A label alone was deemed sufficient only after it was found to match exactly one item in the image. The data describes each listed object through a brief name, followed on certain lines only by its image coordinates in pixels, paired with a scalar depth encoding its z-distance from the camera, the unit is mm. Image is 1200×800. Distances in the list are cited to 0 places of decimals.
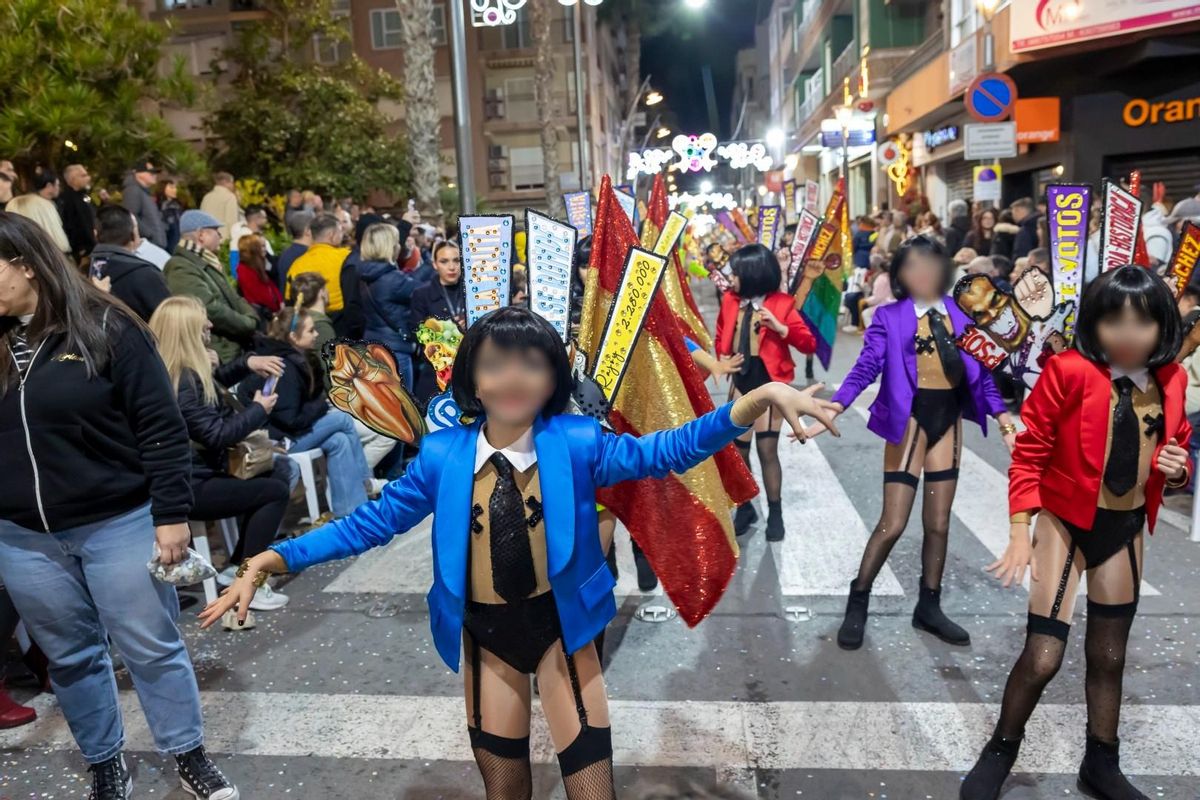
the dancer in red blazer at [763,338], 5820
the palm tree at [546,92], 22766
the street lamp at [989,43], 16141
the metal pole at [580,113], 24244
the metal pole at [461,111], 9117
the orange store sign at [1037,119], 16578
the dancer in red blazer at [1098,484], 2818
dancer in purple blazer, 4270
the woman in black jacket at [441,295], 6961
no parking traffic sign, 13695
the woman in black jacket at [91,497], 2945
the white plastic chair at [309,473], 6133
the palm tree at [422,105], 13109
